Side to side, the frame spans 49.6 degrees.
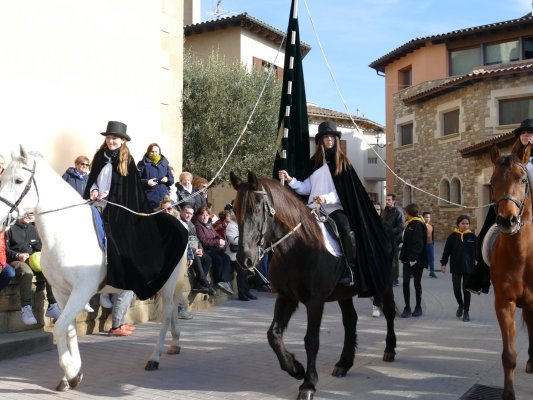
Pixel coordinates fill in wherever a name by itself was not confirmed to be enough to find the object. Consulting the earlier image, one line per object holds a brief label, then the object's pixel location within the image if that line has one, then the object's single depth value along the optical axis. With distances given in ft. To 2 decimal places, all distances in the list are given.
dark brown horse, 16.21
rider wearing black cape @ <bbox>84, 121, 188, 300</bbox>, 19.26
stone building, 87.92
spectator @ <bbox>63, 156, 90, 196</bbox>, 28.17
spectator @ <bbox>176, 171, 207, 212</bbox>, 35.35
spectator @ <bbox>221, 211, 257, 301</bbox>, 38.78
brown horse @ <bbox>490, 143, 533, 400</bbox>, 16.30
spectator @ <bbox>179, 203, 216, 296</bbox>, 33.88
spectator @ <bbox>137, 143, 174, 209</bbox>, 30.68
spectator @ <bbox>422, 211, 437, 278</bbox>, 56.49
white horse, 17.03
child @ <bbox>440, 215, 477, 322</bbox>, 33.06
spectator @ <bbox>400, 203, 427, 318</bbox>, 34.37
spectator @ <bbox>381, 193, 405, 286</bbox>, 38.86
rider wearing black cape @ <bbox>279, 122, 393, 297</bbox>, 19.61
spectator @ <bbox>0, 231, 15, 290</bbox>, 22.27
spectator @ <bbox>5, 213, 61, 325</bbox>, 23.36
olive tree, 81.00
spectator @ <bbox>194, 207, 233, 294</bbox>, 36.55
